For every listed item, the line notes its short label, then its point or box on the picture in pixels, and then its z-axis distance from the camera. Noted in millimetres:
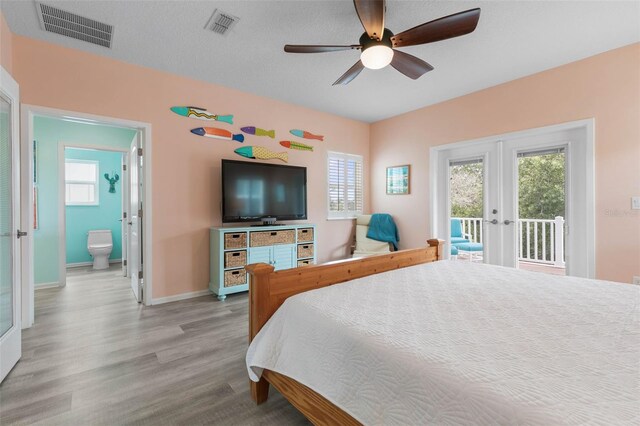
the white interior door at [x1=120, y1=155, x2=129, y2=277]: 4438
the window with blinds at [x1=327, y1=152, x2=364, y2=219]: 4801
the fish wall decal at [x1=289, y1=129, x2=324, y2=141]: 4343
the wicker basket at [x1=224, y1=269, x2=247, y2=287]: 3379
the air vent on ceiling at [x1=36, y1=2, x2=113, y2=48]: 2291
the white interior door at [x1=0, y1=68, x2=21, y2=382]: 2012
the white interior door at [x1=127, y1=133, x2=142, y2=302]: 3307
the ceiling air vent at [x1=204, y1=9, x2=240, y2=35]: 2309
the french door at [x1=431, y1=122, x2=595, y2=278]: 3104
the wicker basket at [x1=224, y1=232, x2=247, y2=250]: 3359
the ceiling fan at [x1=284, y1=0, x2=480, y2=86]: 1808
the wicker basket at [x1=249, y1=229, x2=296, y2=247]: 3549
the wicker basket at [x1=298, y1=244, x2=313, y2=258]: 3982
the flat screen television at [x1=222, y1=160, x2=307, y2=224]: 3584
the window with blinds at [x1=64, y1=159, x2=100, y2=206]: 5366
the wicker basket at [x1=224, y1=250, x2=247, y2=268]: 3365
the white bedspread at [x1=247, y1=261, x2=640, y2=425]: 767
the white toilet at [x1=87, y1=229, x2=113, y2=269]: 5035
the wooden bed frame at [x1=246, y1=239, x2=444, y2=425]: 1251
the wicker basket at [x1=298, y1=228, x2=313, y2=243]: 3980
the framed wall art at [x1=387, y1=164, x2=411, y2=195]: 4613
